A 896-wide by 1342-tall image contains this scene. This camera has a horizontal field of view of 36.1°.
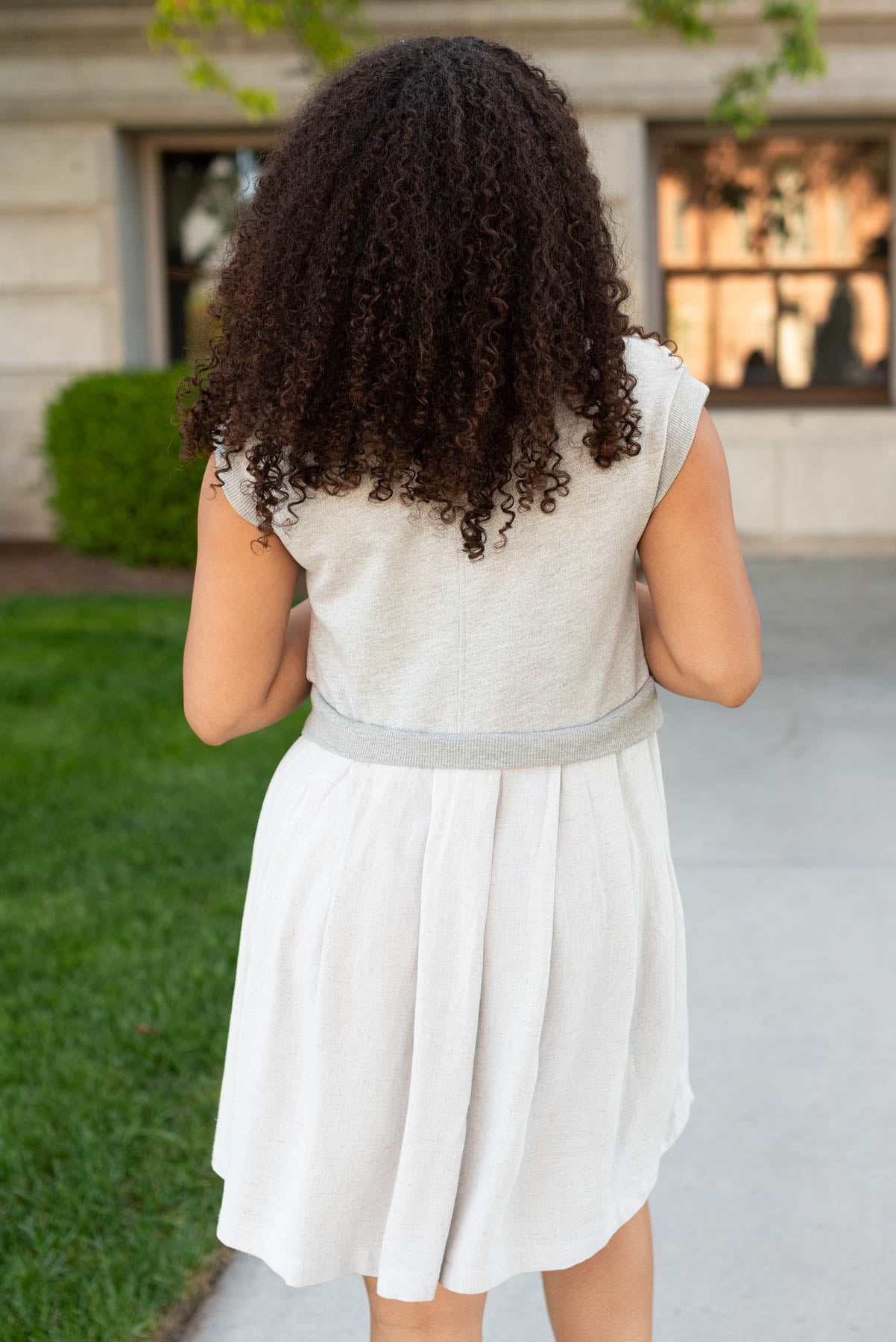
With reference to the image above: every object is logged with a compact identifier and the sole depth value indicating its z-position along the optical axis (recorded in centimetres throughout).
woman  129
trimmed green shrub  973
